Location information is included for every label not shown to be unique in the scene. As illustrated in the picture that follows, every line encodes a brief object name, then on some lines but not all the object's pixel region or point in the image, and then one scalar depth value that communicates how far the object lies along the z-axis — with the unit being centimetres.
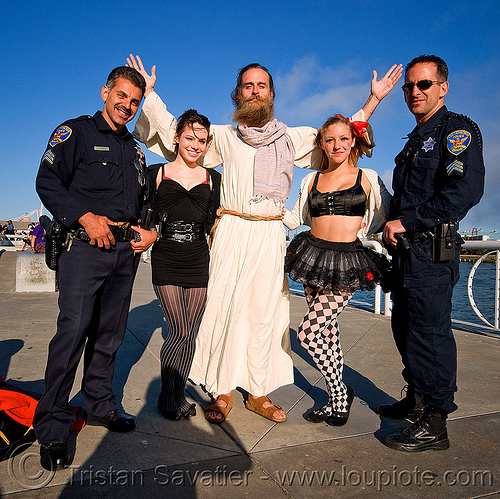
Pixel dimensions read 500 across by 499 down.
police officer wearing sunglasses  232
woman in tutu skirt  268
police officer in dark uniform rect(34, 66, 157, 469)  224
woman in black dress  271
